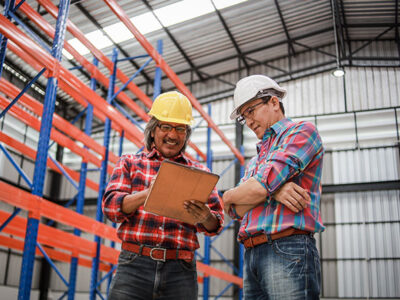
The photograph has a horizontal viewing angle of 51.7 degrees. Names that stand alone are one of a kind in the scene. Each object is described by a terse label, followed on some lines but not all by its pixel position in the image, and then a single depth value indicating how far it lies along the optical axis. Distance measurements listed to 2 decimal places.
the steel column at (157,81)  9.08
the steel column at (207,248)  12.46
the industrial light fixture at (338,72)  15.15
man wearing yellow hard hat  2.74
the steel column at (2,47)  6.20
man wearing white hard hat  2.28
